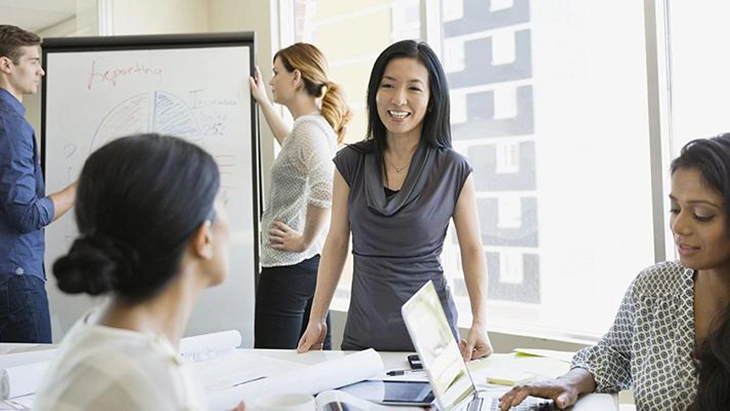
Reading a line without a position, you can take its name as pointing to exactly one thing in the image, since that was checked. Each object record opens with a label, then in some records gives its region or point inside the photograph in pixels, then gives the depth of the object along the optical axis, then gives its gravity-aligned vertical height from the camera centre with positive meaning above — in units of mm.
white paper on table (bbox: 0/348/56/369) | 1623 -287
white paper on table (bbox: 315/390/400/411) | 1252 -317
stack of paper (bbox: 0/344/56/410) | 1413 -305
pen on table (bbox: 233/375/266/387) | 1438 -316
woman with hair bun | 714 -43
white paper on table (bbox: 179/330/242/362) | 1697 -285
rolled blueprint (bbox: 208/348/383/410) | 1298 -300
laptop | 1182 -248
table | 1420 -326
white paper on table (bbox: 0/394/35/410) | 1381 -334
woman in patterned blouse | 1354 -201
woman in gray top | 1814 +36
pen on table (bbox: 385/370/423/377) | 1566 -328
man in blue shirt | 2338 +59
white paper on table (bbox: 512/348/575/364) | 1744 -336
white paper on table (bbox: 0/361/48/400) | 1439 -298
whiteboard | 2928 +490
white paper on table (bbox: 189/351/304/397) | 1475 -316
